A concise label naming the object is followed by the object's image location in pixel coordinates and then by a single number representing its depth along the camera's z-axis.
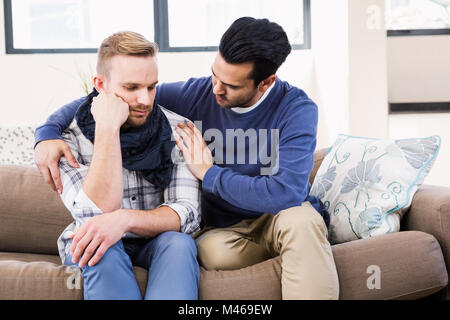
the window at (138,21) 4.66
